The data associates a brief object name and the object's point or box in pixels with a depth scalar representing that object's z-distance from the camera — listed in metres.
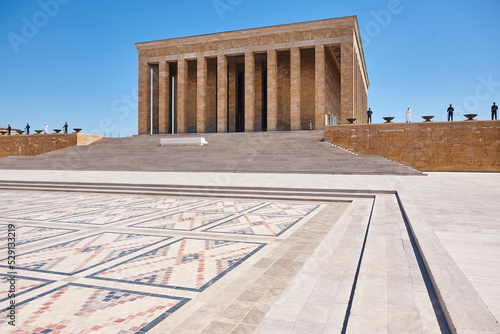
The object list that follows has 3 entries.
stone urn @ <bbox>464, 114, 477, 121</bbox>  20.00
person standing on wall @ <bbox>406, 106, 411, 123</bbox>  22.30
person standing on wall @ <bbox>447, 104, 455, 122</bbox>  22.47
